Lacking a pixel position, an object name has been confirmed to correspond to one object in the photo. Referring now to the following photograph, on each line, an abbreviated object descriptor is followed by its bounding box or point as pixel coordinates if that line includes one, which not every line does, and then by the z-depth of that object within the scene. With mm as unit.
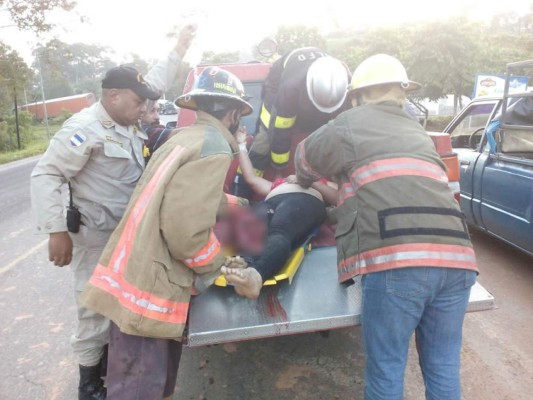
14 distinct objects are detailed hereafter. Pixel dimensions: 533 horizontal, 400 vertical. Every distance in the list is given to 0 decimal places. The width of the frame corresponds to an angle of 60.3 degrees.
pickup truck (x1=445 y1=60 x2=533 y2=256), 4156
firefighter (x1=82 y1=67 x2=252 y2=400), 1857
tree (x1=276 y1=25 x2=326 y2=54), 42719
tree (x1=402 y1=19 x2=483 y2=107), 20297
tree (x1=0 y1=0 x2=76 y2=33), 19500
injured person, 2270
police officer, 2438
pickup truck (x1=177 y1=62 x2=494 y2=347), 2205
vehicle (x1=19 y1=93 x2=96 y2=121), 49531
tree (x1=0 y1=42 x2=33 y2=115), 20969
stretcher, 2502
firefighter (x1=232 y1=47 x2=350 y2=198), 3357
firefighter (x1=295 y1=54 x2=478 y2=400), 1949
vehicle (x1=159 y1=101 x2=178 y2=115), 32594
